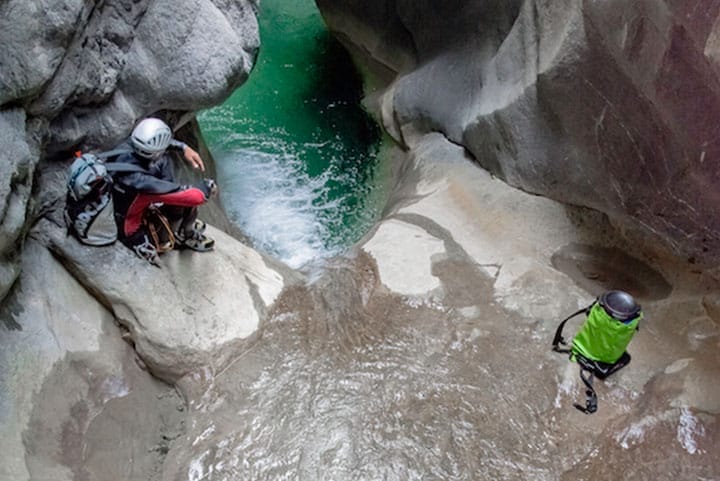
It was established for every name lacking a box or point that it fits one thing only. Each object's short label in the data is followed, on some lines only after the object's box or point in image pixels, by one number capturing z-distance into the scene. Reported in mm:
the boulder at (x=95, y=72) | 3912
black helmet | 4395
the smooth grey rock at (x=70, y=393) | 3795
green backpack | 4422
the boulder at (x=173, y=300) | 4742
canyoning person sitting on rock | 4449
